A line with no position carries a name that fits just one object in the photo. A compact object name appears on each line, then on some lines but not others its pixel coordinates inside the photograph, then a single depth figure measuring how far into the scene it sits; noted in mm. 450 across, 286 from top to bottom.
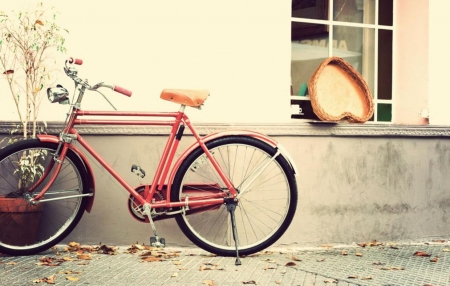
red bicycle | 5148
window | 6543
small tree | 5559
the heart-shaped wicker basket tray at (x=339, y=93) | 6262
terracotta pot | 5355
